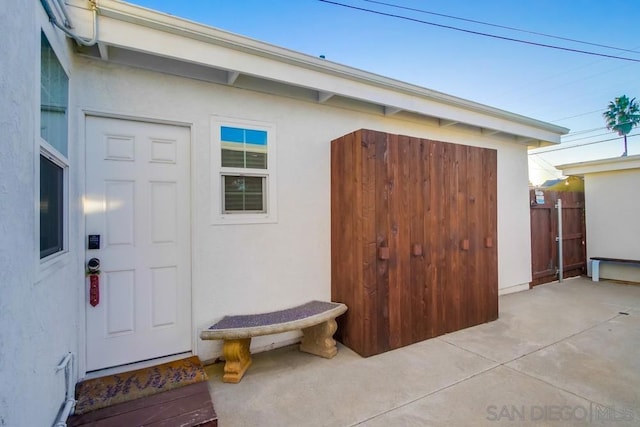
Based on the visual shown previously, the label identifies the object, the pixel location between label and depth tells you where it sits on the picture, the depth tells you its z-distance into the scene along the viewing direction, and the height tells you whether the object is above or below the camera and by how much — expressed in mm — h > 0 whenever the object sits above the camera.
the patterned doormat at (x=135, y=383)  2158 -1384
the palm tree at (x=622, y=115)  14555 +5117
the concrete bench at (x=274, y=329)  2584 -1061
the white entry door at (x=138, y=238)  2541 -190
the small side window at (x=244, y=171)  2986 +497
